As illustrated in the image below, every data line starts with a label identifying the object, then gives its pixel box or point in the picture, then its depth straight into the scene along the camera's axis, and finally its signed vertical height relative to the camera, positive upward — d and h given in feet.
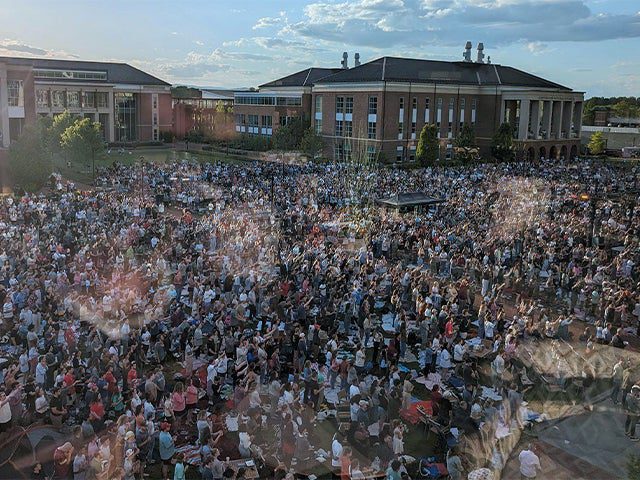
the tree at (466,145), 208.13 -4.36
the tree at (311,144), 202.59 -5.18
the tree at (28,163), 120.88 -8.29
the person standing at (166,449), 34.53 -17.60
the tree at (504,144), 216.13 -3.76
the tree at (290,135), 221.25 -2.75
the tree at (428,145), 191.62 -4.43
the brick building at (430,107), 208.33 +8.46
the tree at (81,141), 167.53 -5.16
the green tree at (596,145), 275.18 -4.10
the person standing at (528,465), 33.58 -17.30
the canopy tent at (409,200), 102.78 -11.38
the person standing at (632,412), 40.16 -17.68
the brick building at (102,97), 176.04 +9.24
